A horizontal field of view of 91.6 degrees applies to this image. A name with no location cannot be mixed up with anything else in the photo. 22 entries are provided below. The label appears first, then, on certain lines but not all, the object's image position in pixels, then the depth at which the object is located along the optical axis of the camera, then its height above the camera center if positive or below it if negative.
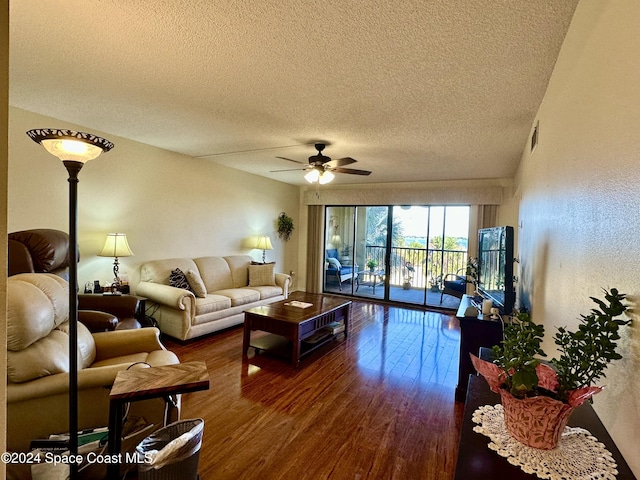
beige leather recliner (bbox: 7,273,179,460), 1.55 -0.78
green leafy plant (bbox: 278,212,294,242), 6.55 +0.17
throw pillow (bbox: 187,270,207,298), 4.05 -0.69
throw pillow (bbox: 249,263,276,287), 5.16 -0.70
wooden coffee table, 3.23 -1.00
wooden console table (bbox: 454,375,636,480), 0.79 -0.59
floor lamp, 1.32 +0.09
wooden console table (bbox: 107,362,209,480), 1.28 -0.67
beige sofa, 3.66 -0.85
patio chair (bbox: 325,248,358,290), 6.86 -0.74
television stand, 2.52 -0.80
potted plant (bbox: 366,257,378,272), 6.54 -0.57
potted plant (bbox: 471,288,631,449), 0.81 -0.37
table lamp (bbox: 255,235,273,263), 5.70 -0.18
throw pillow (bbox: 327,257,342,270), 6.91 -0.61
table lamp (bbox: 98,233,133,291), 3.46 -0.21
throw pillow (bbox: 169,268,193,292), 3.97 -0.64
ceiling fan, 3.65 +0.80
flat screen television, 2.21 -0.21
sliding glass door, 5.82 -0.27
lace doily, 0.78 -0.57
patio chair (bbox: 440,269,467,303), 5.21 -0.80
